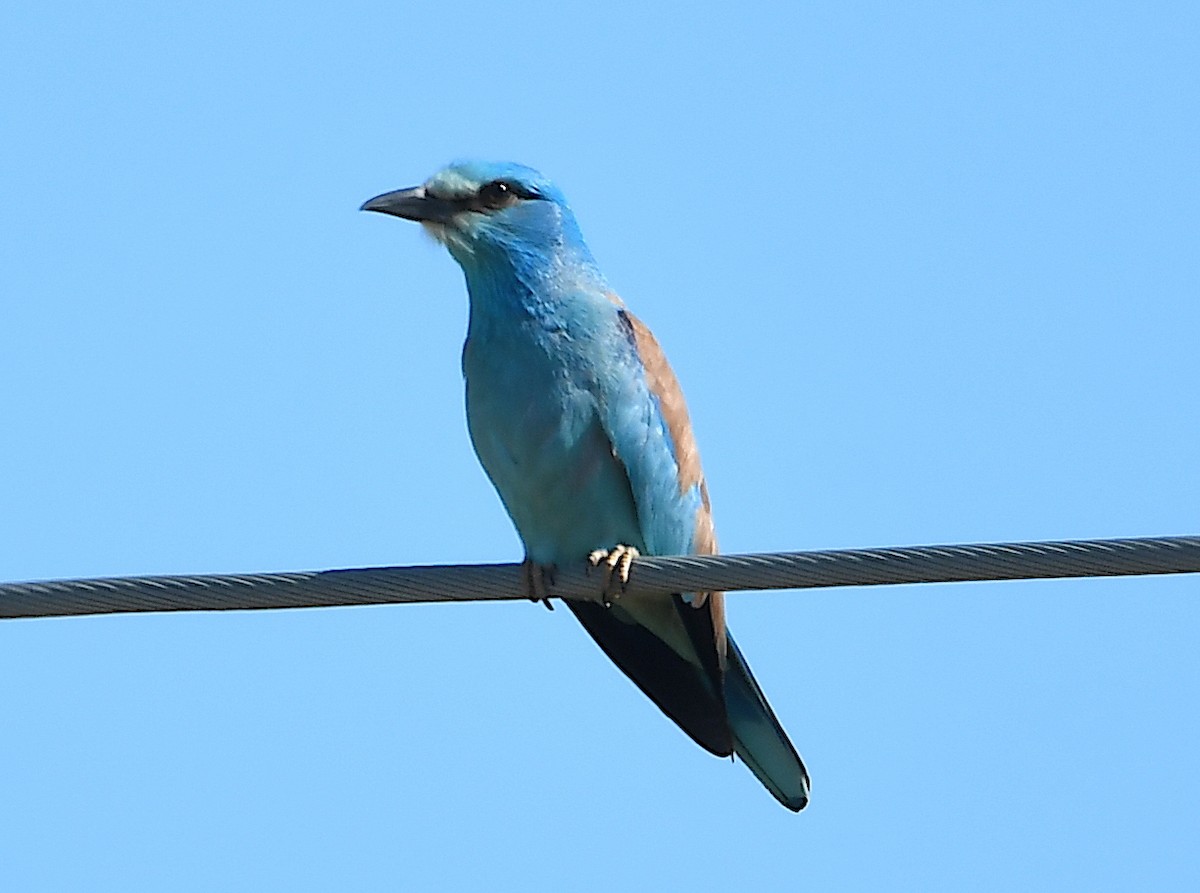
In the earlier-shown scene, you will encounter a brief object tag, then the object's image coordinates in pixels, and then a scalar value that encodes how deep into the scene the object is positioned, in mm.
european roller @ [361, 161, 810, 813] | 12898
